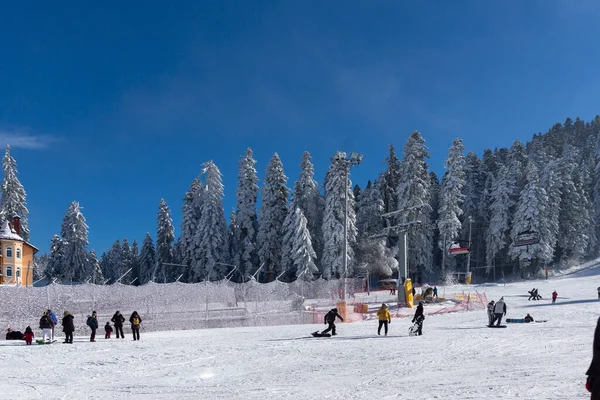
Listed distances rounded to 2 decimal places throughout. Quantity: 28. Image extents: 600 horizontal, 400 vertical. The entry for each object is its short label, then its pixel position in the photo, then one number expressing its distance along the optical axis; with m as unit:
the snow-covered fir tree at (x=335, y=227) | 56.56
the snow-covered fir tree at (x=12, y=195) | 56.00
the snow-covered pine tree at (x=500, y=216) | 65.69
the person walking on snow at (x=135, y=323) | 22.09
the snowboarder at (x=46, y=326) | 20.62
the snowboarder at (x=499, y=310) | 22.66
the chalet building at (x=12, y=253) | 52.09
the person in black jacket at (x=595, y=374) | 4.68
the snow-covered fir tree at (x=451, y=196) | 62.50
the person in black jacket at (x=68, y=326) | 20.75
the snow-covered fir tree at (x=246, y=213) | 60.94
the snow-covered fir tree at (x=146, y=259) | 74.00
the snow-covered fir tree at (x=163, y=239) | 67.88
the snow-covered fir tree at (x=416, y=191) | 62.56
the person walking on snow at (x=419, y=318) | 20.83
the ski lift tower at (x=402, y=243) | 36.69
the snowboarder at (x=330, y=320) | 21.64
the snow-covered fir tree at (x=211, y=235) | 58.56
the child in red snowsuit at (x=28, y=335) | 20.61
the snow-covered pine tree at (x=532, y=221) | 59.38
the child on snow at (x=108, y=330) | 22.56
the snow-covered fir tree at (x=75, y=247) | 63.38
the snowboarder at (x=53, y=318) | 21.04
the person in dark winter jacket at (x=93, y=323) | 21.47
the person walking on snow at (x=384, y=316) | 21.55
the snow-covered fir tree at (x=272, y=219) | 60.03
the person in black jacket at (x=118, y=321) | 22.37
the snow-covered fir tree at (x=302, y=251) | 54.56
